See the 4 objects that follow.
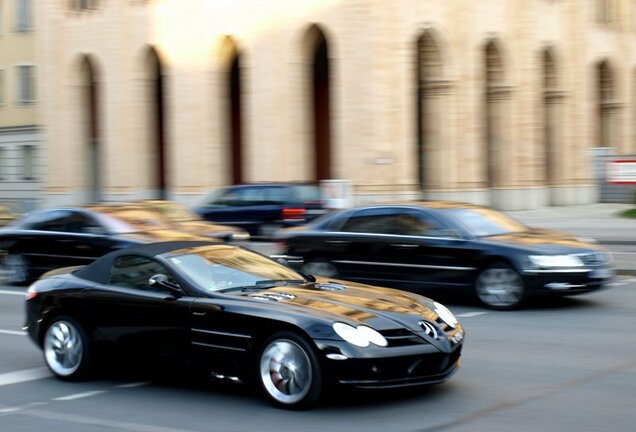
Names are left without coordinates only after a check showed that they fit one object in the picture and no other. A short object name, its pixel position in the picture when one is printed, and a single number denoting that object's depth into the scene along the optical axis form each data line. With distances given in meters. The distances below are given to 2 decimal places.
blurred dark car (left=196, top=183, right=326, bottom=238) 27.75
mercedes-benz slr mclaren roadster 7.59
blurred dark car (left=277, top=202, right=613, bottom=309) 13.42
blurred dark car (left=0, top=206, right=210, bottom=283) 16.88
